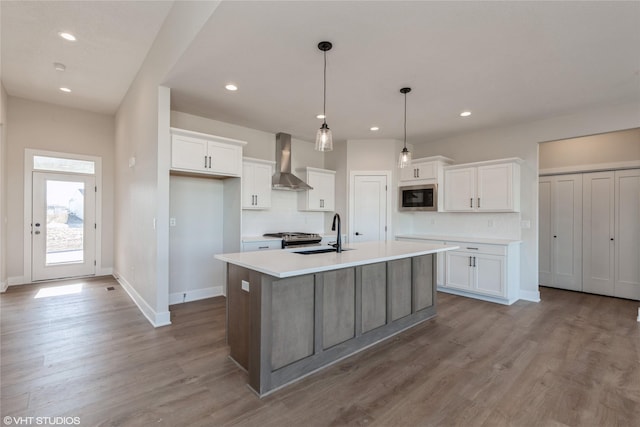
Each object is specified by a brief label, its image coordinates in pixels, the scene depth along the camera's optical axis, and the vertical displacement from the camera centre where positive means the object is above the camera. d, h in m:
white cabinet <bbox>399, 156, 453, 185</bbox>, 5.03 +0.78
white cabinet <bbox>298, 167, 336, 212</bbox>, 5.43 +0.42
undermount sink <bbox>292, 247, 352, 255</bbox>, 2.86 -0.38
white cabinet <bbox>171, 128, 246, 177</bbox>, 3.50 +0.76
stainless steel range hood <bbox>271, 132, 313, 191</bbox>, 5.05 +0.89
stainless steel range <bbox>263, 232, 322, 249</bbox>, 4.58 -0.41
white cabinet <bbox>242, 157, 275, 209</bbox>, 4.46 +0.47
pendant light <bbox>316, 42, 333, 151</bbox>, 2.57 +0.66
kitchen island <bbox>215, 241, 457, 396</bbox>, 2.08 -0.79
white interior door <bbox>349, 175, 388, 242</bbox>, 5.49 +0.12
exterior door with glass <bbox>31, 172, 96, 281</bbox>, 5.07 -0.25
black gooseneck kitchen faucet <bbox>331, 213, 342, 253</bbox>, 2.89 -0.29
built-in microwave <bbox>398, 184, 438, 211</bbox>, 5.05 +0.29
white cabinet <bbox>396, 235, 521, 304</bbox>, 4.12 -0.83
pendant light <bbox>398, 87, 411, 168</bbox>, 3.37 +0.67
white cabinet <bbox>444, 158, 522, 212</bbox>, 4.36 +0.44
